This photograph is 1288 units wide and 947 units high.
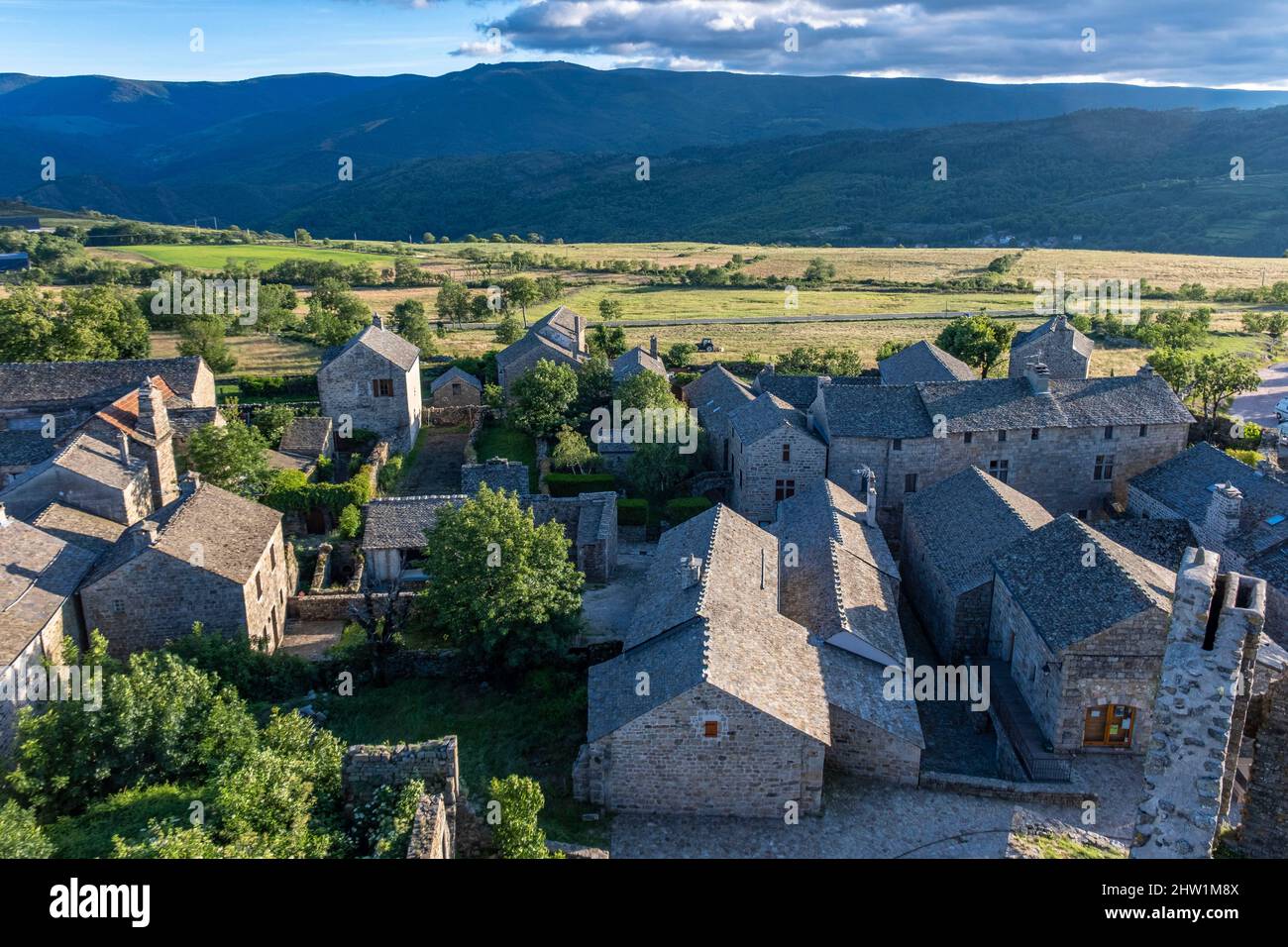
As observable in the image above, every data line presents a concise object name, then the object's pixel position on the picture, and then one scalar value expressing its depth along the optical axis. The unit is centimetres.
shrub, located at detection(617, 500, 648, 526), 4653
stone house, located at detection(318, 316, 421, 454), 5794
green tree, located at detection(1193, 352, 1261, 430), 5575
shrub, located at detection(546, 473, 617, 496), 4953
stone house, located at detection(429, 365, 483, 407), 6775
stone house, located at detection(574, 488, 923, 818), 2364
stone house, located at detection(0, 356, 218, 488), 5044
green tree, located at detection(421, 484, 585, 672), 3041
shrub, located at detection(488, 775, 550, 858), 1845
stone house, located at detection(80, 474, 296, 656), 3070
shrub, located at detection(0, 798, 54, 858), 1608
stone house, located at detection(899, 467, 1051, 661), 3319
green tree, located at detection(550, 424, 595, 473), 5084
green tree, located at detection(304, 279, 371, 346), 8150
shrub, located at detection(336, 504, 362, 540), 4222
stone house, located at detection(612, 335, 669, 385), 6203
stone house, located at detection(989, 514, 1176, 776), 2600
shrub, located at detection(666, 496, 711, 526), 4719
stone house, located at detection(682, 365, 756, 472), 5272
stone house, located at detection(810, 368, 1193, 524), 4466
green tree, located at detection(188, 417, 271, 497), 4419
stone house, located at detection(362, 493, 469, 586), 3931
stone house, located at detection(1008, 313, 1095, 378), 5878
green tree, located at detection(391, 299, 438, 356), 8194
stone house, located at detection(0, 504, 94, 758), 2611
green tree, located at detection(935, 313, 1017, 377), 6950
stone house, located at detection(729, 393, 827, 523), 4481
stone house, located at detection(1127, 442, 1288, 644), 3170
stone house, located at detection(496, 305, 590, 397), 6512
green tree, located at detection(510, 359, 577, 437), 5734
